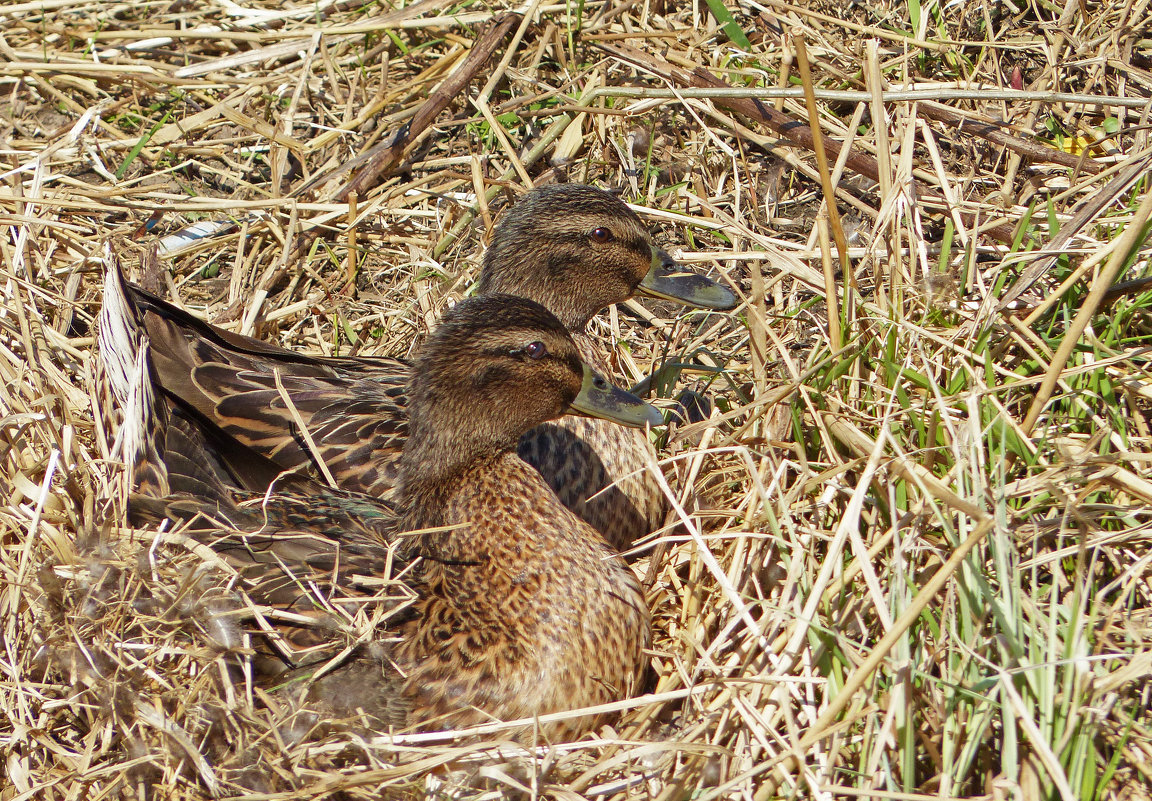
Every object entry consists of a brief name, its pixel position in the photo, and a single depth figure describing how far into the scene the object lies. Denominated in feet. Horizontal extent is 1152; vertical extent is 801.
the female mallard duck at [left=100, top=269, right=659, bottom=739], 18.43
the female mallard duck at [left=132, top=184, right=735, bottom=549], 23.15
